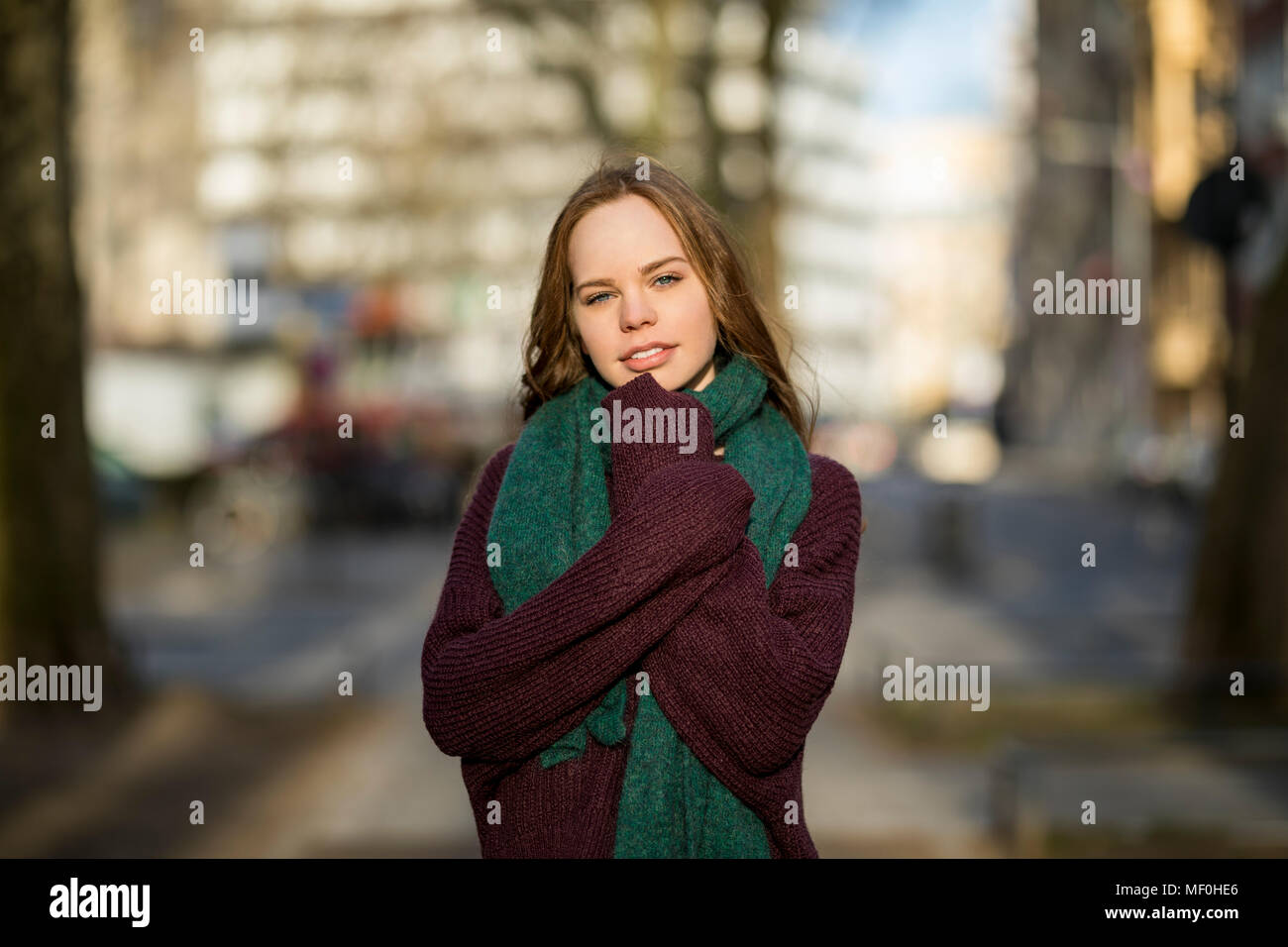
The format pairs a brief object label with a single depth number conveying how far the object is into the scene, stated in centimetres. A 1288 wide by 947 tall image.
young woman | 220
